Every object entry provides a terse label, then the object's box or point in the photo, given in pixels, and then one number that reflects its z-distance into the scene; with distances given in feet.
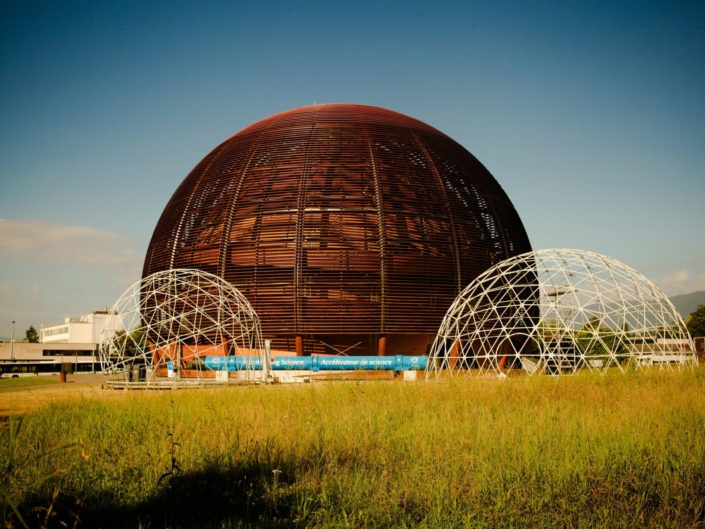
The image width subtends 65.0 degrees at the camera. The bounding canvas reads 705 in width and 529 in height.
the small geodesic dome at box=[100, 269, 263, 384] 74.38
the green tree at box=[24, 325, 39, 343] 373.81
